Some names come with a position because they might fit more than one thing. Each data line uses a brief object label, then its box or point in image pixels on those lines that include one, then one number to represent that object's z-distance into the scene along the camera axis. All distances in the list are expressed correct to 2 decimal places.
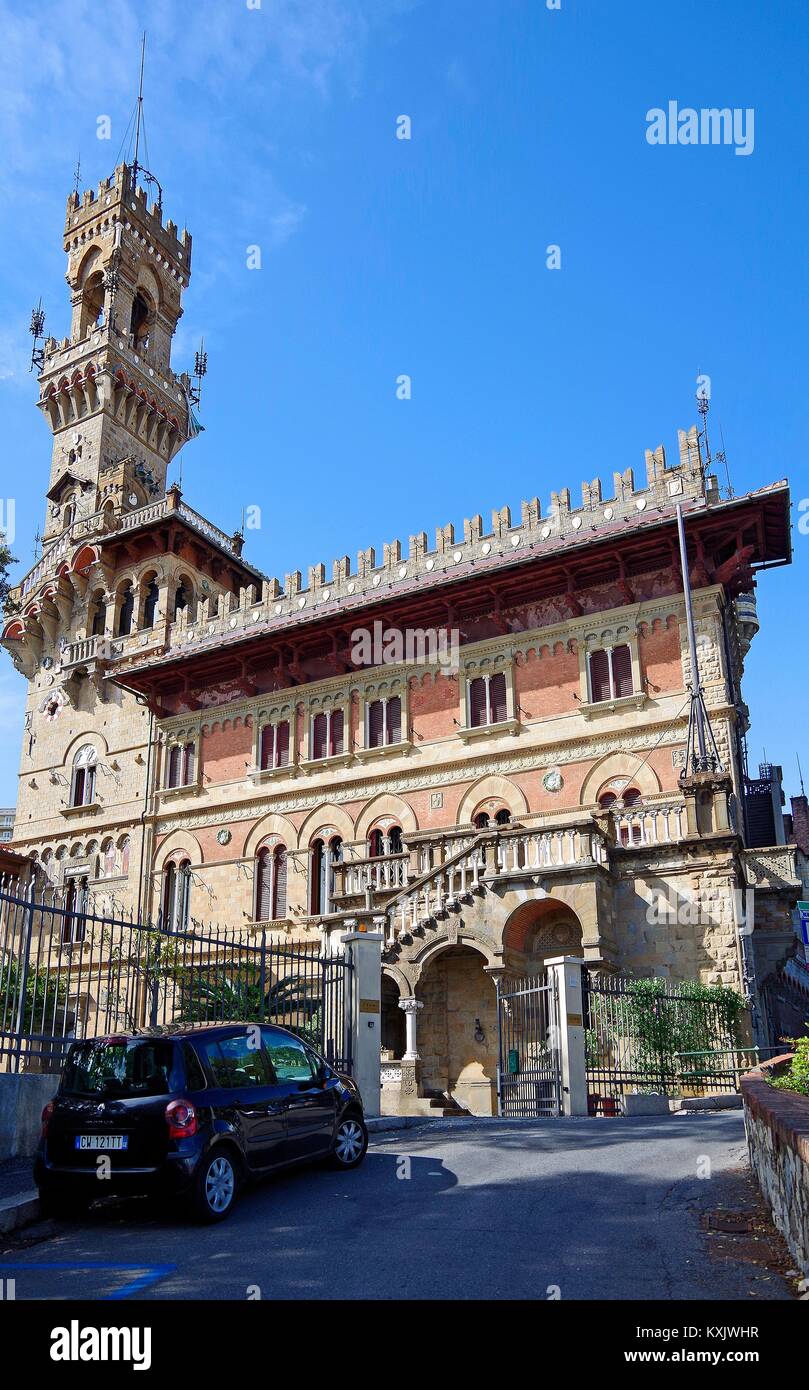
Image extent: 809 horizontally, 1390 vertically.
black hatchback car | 8.12
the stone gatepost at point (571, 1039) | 16.12
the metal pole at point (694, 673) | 22.34
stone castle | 20.98
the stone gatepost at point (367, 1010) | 14.16
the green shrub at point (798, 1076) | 8.57
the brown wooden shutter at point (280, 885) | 29.46
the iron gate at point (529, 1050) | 16.62
